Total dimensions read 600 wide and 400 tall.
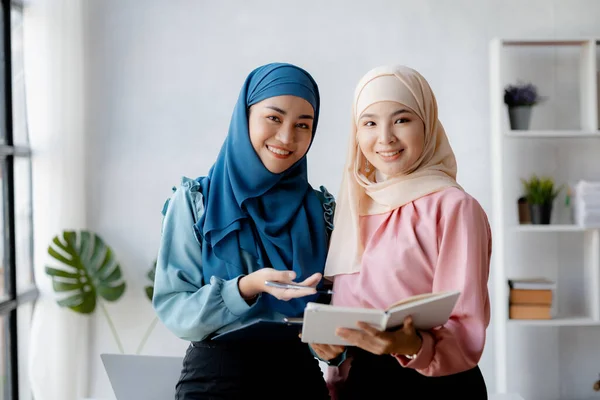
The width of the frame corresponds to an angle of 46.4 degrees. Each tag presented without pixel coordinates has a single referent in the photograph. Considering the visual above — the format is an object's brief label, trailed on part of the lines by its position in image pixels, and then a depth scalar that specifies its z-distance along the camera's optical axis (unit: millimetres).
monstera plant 3521
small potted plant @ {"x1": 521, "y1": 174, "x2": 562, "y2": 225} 3633
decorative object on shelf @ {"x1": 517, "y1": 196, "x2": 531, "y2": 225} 3691
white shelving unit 3920
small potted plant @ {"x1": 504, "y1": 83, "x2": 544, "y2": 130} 3666
